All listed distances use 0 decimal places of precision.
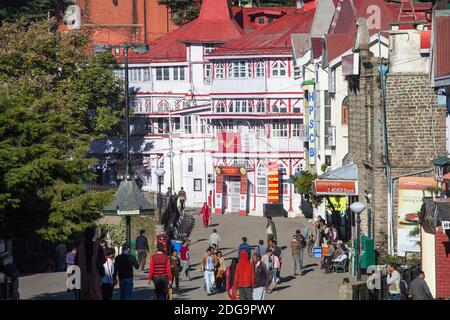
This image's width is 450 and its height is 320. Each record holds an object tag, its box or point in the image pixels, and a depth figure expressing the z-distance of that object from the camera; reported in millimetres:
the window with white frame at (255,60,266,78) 90375
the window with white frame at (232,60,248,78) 91312
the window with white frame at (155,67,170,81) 103762
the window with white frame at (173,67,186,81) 102312
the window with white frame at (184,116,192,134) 95438
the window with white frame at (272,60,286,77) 89500
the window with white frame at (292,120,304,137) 87062
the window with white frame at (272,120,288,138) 87594
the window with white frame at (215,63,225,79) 92812
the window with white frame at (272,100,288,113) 88250
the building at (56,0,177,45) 128125
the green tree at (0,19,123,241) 40438
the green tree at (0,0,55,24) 112625
